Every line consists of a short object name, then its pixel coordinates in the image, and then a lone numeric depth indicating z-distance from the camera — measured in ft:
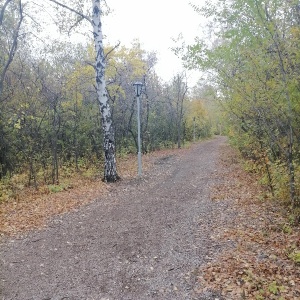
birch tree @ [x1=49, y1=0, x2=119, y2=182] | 32.91
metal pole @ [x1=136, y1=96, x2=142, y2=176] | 37.99
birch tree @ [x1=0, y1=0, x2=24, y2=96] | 32.60
